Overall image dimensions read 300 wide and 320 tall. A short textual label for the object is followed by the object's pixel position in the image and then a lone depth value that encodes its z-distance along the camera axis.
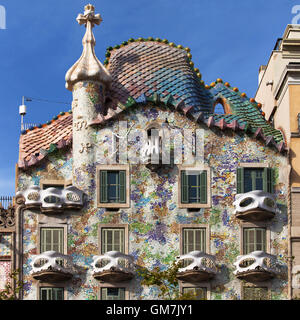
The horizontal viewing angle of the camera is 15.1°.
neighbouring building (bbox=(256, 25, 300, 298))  48.28
